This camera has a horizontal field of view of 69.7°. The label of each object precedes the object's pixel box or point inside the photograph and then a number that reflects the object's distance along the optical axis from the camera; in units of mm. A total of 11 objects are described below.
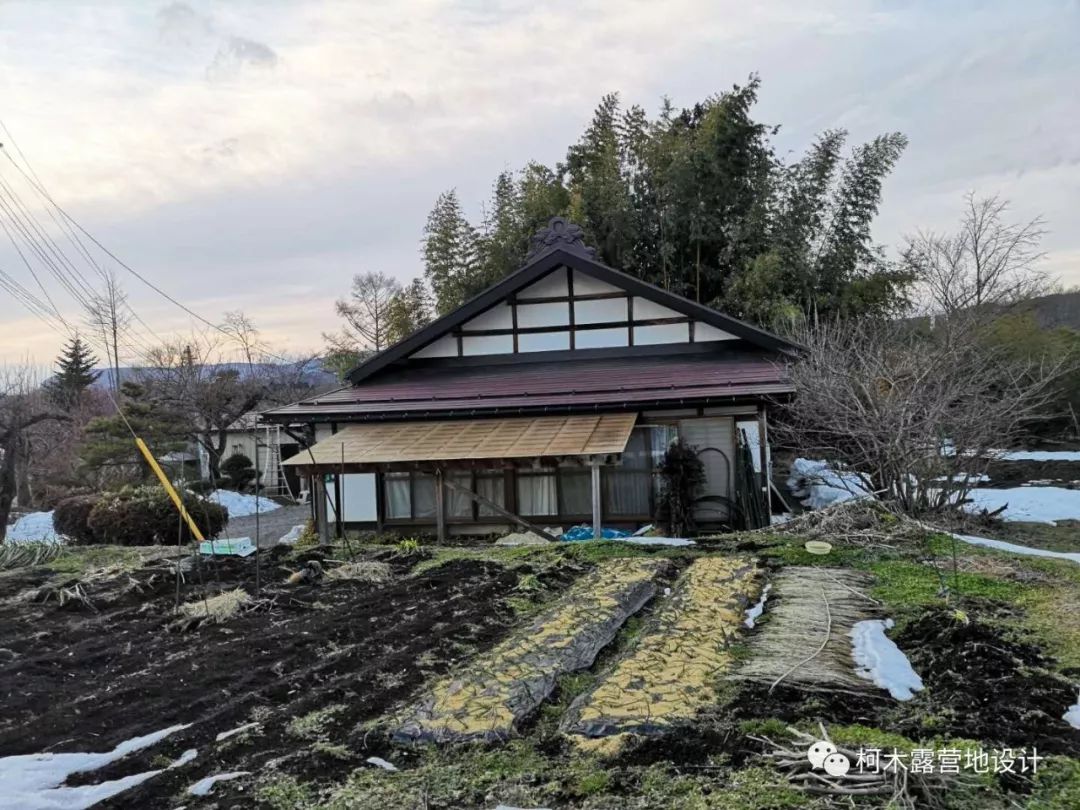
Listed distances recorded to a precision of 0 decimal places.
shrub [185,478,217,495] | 16922
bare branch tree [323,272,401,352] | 26938
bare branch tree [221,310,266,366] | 28048
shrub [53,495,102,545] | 11023
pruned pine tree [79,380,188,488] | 15766
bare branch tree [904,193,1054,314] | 16719
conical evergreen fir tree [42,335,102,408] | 26109
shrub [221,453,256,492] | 19750
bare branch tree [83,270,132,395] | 23272
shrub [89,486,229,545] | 10312
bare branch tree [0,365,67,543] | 9180
